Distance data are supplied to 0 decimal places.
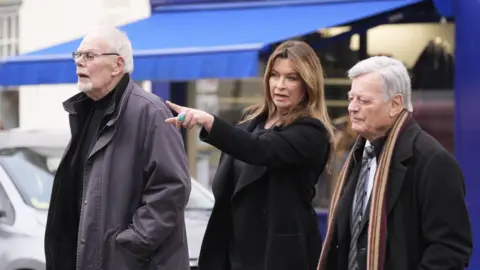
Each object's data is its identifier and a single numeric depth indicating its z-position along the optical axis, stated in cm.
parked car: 984
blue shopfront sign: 1580
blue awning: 1271
